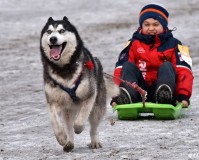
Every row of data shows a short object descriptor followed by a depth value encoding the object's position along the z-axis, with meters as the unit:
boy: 15.48
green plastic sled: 14.95
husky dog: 11.70
